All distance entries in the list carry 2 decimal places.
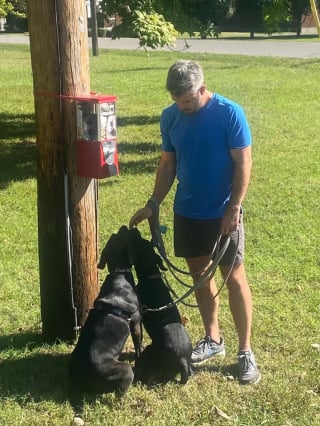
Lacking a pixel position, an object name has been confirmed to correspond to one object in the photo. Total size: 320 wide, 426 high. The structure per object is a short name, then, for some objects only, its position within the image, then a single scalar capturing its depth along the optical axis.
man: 3.80
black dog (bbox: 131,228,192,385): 4.05
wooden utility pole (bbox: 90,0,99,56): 12.24
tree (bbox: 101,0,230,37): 9.37
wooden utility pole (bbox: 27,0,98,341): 4.15
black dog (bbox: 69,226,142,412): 3.87
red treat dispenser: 4.18
